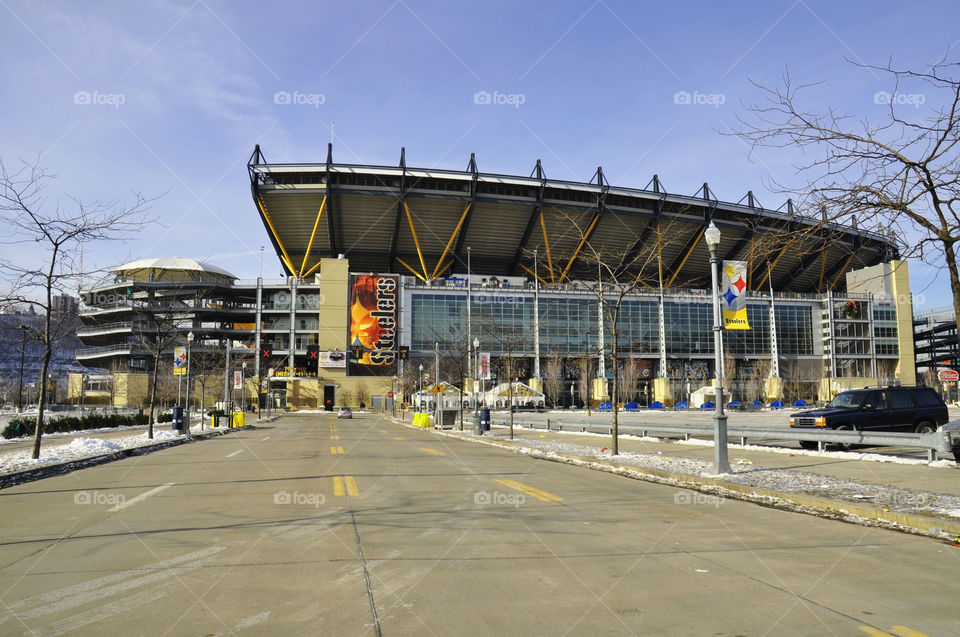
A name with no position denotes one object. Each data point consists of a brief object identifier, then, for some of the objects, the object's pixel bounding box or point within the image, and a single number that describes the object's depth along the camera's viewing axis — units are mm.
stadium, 91562
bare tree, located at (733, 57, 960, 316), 9445
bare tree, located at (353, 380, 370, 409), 101250
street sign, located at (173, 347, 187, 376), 33062
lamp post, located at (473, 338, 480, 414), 37094
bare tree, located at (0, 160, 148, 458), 17781
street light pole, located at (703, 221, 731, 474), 14102
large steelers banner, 100750
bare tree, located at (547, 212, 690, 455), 19406
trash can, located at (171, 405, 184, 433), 31250
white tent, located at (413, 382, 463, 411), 43406
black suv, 20047
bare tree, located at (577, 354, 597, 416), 93375
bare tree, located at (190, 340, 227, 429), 89125
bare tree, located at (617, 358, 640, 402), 95938
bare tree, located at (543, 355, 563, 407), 95562
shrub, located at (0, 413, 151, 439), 30266
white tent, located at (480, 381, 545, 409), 74562
